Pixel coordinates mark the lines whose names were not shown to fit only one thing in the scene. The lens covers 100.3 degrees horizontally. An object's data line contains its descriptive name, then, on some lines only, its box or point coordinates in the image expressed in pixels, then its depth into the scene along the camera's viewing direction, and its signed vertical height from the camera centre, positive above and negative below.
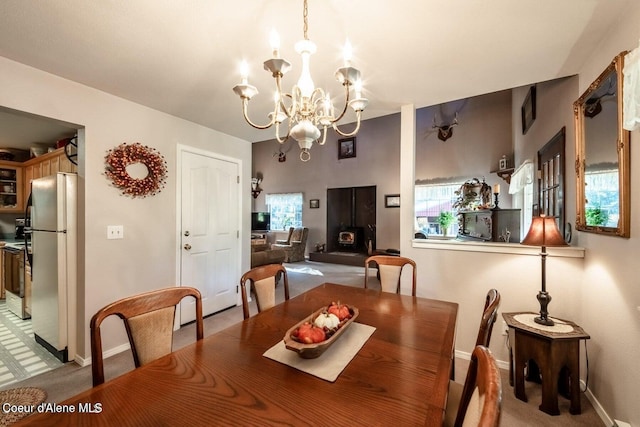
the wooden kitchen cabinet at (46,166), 2.70 +0.60
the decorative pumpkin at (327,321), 1.15 -0.47
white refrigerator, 2.29 -0.39
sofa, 4.59 -0.78
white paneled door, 3.08 -0.19
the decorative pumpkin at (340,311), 1.29 -0.48
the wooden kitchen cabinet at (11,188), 4.07 +0.43
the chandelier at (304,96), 1.25 +0.65
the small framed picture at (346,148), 7.48 +1.89
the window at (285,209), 8.43 +0.17
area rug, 1.67 -1.26
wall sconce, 9.05 +0.94
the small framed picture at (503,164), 5.20 +0.96
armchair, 7.45 -0.86
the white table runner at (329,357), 0.97 -0.57
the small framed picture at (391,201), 6.84 +0.34
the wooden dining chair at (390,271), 2.20 -0.48
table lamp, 1.78 -0.18
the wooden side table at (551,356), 1.69 -0.93
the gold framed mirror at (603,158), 1.45 +0.34
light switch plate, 2.40 -0.15
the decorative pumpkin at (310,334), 1.02 -0.47
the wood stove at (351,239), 7.48 -0.70
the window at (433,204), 6.22 +0.23
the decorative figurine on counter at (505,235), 3.99 -0.33
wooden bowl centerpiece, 0.98 -0.49
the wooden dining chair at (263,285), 1.65 -0.46
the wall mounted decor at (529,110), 3.31 +1.41
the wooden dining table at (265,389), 0.74 -0.57
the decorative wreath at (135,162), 2.41 +0.45
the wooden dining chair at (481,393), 0.52 -0.40
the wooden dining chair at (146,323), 1.03 -0.48
